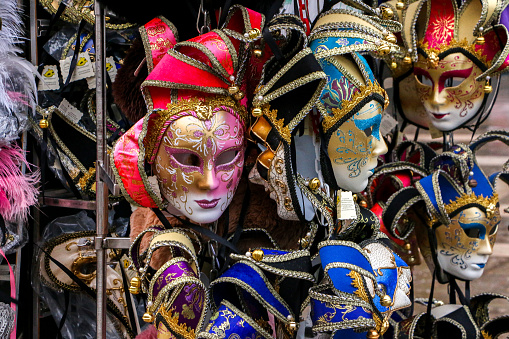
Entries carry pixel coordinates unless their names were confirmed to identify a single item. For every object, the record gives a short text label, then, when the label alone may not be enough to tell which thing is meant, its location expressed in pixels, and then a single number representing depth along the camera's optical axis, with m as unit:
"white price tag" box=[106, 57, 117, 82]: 2.97
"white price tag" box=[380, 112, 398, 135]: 2.97
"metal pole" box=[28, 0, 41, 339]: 2.83
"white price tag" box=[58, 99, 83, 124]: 2.93
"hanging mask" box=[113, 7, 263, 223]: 2.43
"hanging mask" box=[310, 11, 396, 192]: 2.47
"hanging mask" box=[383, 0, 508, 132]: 2.86
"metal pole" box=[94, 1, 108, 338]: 2.59
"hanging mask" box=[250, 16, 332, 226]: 2.42
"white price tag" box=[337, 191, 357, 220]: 2.52
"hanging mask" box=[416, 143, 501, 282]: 2.87
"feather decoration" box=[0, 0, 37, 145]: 2.71
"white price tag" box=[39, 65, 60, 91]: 2.91
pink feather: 2.73
